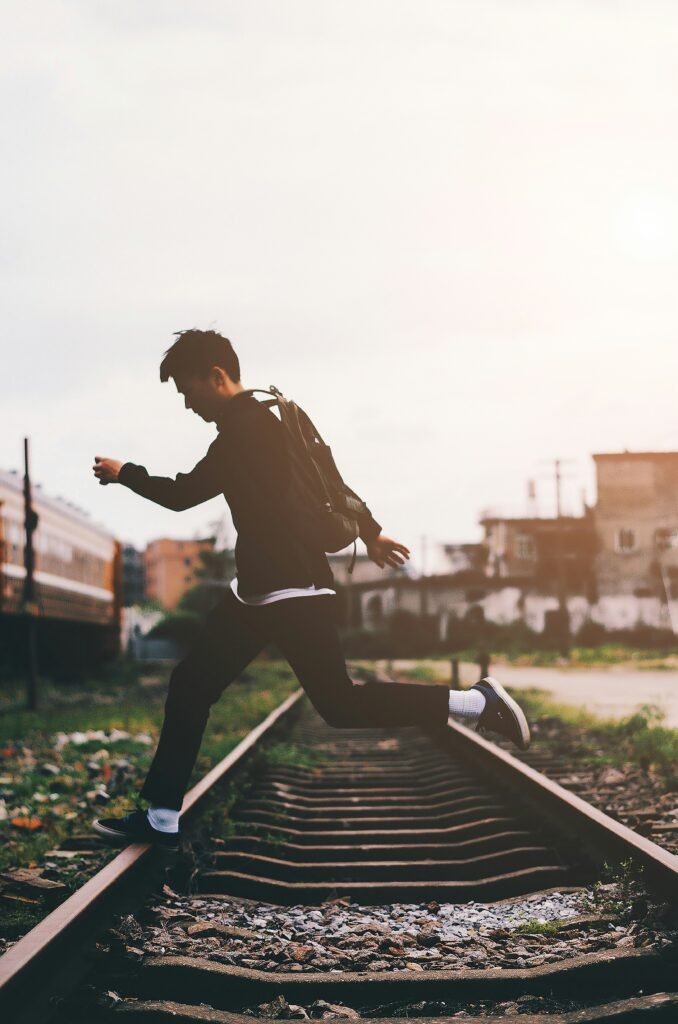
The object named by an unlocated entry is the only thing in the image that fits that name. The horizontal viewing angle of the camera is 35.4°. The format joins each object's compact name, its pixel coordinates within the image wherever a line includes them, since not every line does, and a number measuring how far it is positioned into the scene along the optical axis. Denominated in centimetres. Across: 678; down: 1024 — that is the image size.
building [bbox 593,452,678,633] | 4809
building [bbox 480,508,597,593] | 5028
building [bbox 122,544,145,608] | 9369
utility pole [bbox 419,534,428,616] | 5119
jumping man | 318
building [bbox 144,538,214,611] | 8369
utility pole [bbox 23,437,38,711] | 1675
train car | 1772
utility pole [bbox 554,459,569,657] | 3797
